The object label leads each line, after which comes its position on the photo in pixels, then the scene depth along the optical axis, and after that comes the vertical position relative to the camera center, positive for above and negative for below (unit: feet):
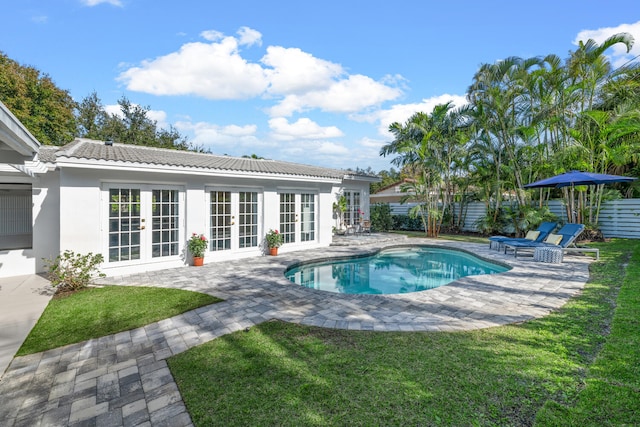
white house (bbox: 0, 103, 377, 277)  26.73 +1.12
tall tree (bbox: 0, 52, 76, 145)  71.26 +30.44
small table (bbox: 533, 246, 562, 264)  32.17 -4.55
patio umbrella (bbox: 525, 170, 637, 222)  32.81 +3.85
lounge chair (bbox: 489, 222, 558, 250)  38.23 -2.86
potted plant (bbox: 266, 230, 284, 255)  38.81 -3.48
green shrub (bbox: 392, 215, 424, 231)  68.33 -2.16
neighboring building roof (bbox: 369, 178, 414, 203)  92.79 +5.73
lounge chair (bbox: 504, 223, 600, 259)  34.24 -3.42
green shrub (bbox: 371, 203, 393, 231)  65.41 -0.83
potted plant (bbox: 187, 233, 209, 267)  32.58 -3.57
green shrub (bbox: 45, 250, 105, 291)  23.63 -4.52
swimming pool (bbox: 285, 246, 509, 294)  29.37 -6.81
